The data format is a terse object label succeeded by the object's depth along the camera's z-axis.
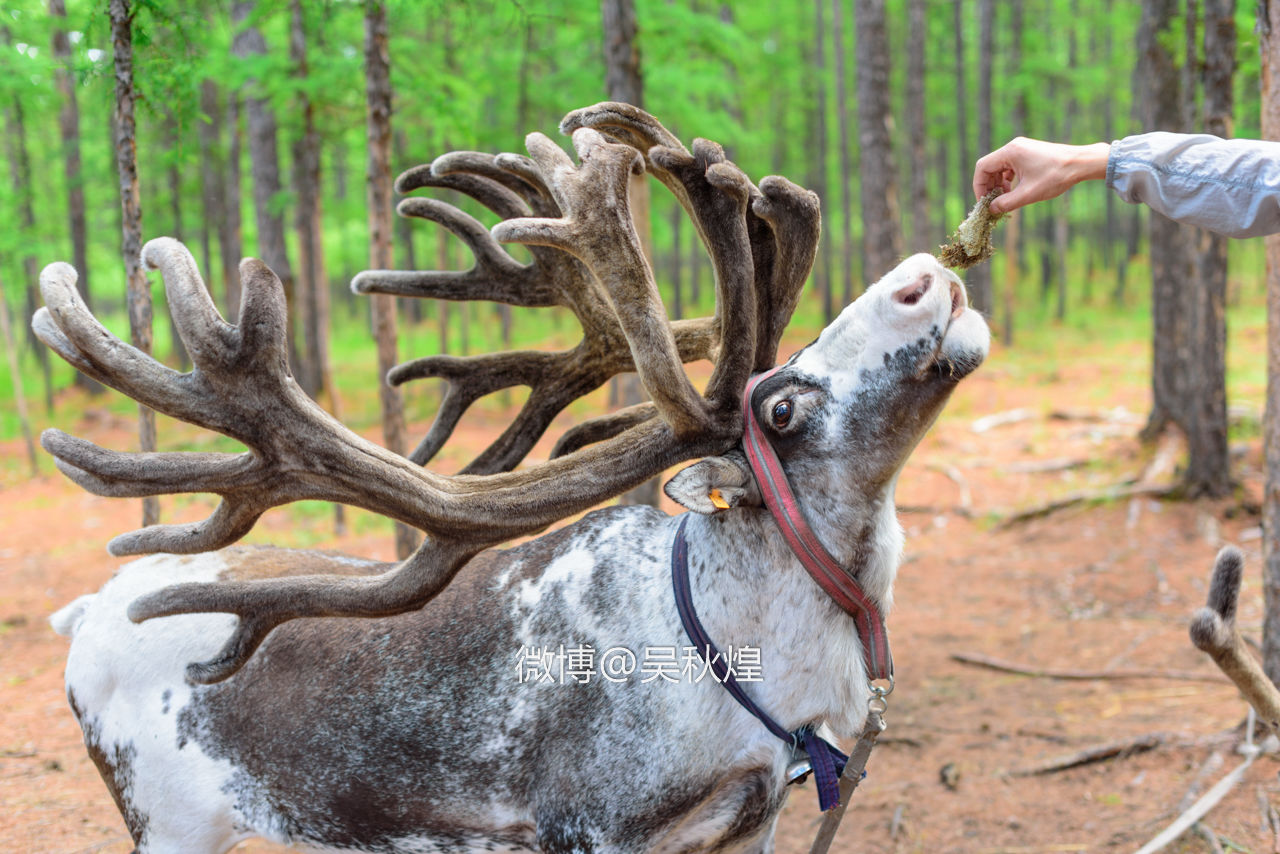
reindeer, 2.56
